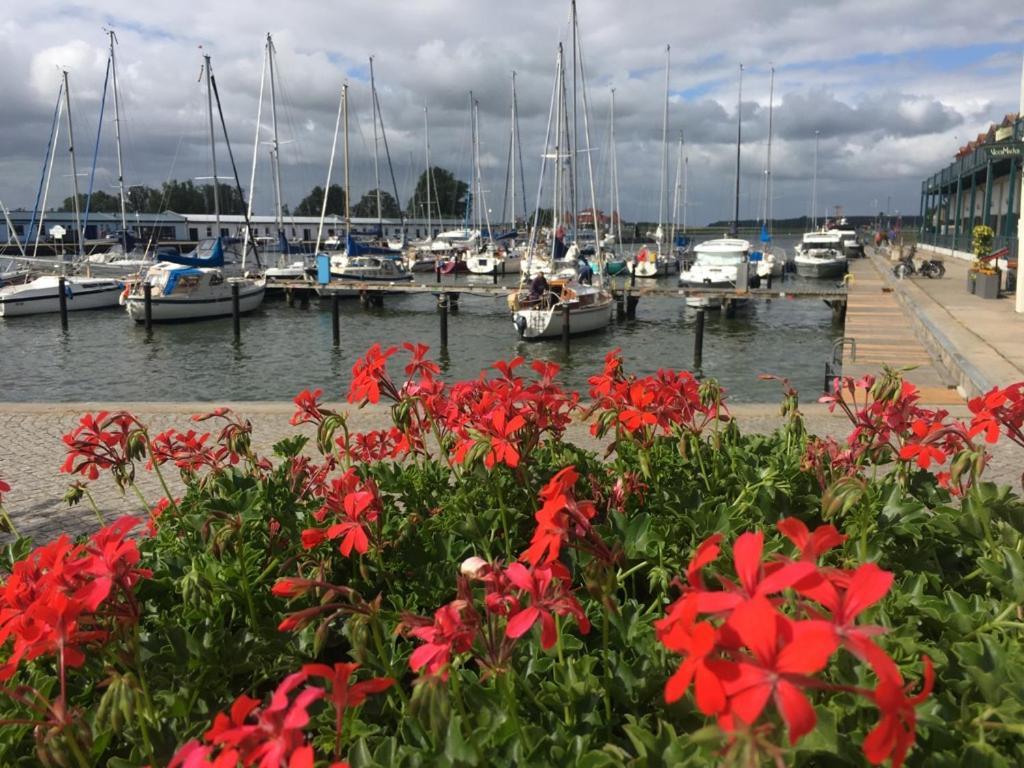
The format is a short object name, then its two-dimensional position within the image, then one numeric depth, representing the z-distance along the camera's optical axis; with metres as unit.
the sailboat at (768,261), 47.22
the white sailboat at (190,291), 31.57
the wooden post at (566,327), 25.13
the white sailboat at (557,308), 26.14
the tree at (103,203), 120.44
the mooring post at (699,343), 23.19
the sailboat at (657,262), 51.84
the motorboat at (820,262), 52.75
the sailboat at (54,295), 33.38
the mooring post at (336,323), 27.64
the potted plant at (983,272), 21.84
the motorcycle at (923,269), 31.77
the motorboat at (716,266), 38.62
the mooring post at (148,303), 30.22
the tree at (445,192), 128.56
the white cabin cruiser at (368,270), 42.59
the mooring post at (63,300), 30.89
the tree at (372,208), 123.19
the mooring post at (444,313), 25.60
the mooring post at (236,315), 28.88
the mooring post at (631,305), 33.09
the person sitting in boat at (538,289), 26.75
